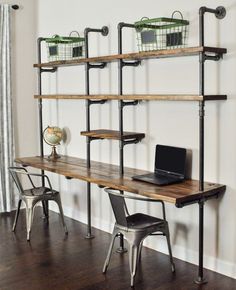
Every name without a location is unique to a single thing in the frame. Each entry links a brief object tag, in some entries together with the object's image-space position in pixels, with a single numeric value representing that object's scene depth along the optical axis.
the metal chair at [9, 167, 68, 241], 4.30
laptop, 3.52
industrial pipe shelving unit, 3.14
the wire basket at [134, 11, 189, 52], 3.42
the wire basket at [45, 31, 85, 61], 4.52
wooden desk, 3.14
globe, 4.83
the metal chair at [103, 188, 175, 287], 3.25
